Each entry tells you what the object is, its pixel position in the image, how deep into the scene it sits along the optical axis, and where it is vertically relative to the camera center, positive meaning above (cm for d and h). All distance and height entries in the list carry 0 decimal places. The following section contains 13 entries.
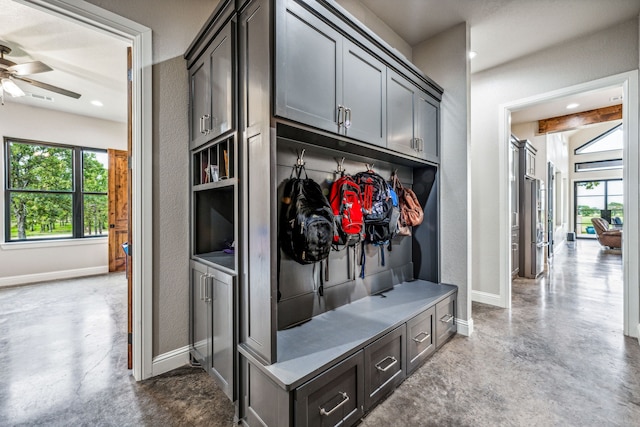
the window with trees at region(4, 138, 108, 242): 458 +45
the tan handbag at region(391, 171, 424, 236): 267 +4
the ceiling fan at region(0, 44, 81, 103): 278 +150
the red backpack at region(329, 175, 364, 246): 203 +3
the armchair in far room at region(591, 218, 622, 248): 756 -66
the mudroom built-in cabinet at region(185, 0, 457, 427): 139 +3
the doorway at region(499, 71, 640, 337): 263 +11
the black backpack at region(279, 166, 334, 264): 171 -6
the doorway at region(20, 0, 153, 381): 195 +11
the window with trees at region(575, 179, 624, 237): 961 +32
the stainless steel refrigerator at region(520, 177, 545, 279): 469 -31
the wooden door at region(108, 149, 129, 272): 525 +14
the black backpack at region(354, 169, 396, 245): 224 +5
